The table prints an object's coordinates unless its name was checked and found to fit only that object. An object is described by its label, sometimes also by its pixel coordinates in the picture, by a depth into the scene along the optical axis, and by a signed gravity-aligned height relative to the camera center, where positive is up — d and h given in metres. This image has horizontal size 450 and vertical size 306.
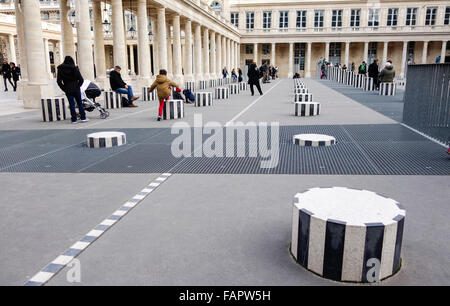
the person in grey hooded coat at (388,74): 21.89 -0.12
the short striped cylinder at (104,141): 8.25 -1.45
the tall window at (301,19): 73.12 +9.88
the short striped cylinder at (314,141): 7.87 -1.39
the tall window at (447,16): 68.79 +9.83
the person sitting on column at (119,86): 16.49 -0.59
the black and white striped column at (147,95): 20.84 -1.23
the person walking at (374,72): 25.30 +0.00
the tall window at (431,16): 69.53 +9.93
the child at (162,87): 12.39 -0.47
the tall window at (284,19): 73.44 +9.92
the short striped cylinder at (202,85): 32.72 -1.08
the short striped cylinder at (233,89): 24.42 -1.06
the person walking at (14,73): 27.97 -0.06
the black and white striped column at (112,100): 16.72 -1.19
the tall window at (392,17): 70.88 +9.95
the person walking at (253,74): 21.81 -0.11
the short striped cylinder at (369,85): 26.06 -0.87
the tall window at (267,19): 73.88 +10.00
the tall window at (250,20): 74.56 +9.90
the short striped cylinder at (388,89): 21.56 -0.94
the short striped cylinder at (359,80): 28.81 -0.65
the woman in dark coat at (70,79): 11.27 -0.20
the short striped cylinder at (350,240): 2.81 -1.23
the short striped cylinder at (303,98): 15.59 -1.03
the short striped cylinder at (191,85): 28.98 -0.97
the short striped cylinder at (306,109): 12.92 -1.23
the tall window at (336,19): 72.75 +9.84
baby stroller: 12.78 -0.77
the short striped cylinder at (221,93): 20.84 -1.11
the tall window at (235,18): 75.31 +10.30
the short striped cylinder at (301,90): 20.62 -0.95
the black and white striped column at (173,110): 12.67 -1.22
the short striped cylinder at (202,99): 16.72 -1.15
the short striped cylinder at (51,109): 12.59 -1.19
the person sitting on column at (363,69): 35.27 +0.27
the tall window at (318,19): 72.69 +9.84
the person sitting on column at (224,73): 49.44 -0.12
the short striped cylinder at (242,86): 28.50 -1.02
